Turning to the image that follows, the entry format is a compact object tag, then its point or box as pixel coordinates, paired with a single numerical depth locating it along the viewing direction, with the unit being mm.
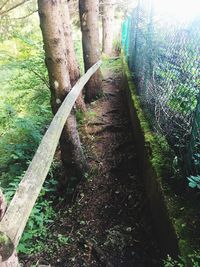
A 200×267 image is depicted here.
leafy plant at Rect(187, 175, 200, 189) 1839
